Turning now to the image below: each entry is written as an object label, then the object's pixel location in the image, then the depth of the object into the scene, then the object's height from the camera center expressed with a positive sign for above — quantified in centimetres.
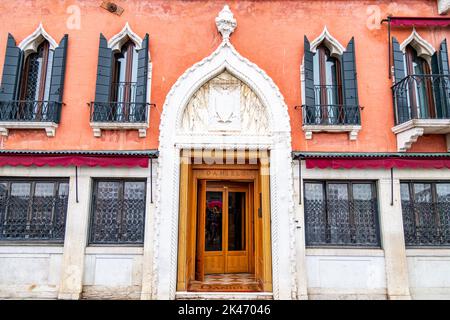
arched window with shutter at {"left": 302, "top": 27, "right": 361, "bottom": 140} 727 +321
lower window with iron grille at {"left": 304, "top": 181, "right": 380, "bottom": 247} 705 +21
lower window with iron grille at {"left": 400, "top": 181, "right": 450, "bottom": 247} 703 +24
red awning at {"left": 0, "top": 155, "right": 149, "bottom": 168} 663 +128
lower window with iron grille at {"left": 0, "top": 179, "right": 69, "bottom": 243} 696 +29
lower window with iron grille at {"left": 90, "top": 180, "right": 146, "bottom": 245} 699 +23
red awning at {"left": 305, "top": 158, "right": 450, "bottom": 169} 666 +127
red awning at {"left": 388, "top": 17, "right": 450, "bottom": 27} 757 +483
